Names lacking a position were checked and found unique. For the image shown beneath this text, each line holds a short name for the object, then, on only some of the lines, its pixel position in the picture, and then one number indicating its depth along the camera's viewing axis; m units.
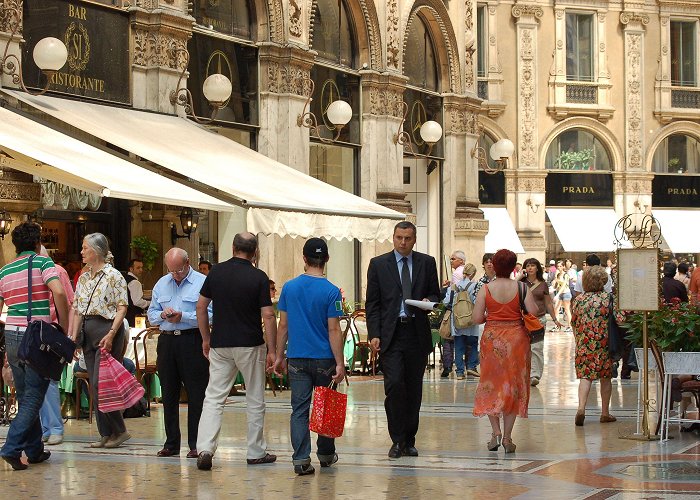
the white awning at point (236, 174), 15.23
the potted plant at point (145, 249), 18.59
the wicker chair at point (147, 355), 14.06
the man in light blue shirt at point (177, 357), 10.51
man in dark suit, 10.65
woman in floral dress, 12.91
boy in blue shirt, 9.88
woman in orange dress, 10.91
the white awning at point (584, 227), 41.75
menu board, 11.88
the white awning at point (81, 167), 13.14
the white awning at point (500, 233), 38.00
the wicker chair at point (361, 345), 18.52
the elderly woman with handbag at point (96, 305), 11.05
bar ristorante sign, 16.27
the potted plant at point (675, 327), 11.48
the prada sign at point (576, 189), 42.25
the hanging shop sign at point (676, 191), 43.41
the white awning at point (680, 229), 43.19
